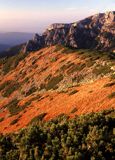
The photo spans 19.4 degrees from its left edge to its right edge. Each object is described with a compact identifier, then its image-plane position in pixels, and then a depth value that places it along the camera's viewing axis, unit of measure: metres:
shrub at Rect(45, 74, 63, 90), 75.36
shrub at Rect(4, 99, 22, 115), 64.97
